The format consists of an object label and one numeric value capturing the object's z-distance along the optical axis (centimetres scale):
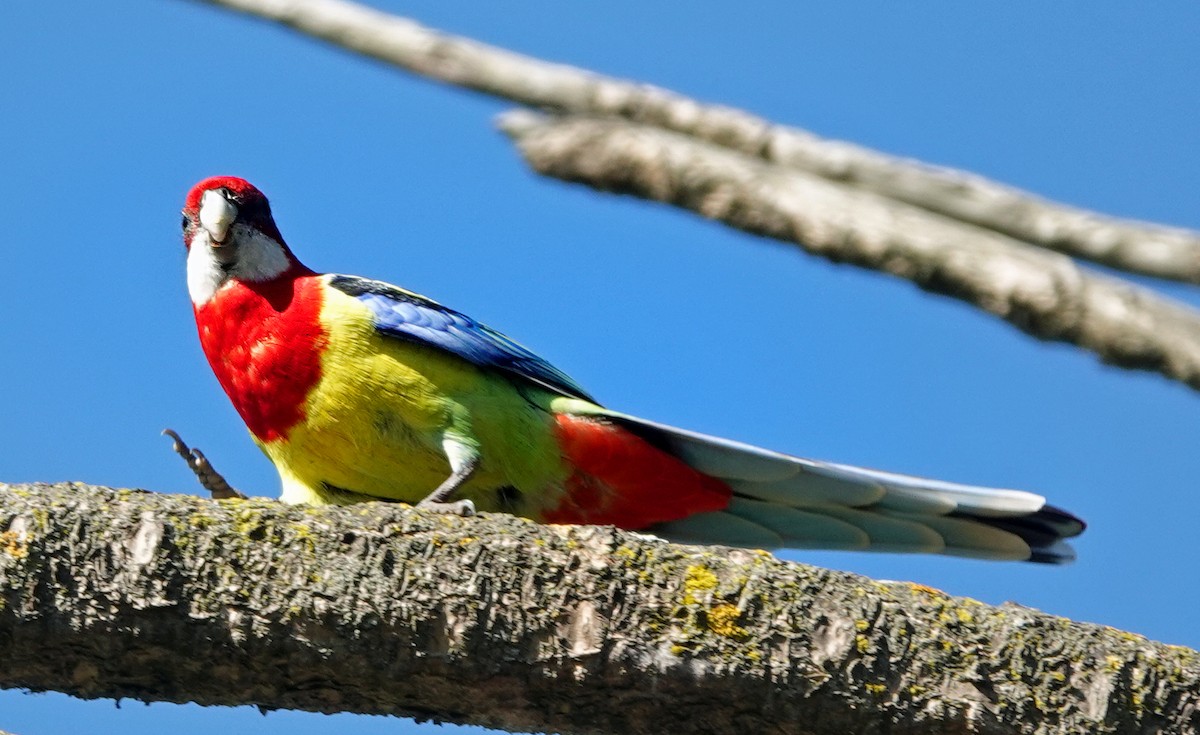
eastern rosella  1126
